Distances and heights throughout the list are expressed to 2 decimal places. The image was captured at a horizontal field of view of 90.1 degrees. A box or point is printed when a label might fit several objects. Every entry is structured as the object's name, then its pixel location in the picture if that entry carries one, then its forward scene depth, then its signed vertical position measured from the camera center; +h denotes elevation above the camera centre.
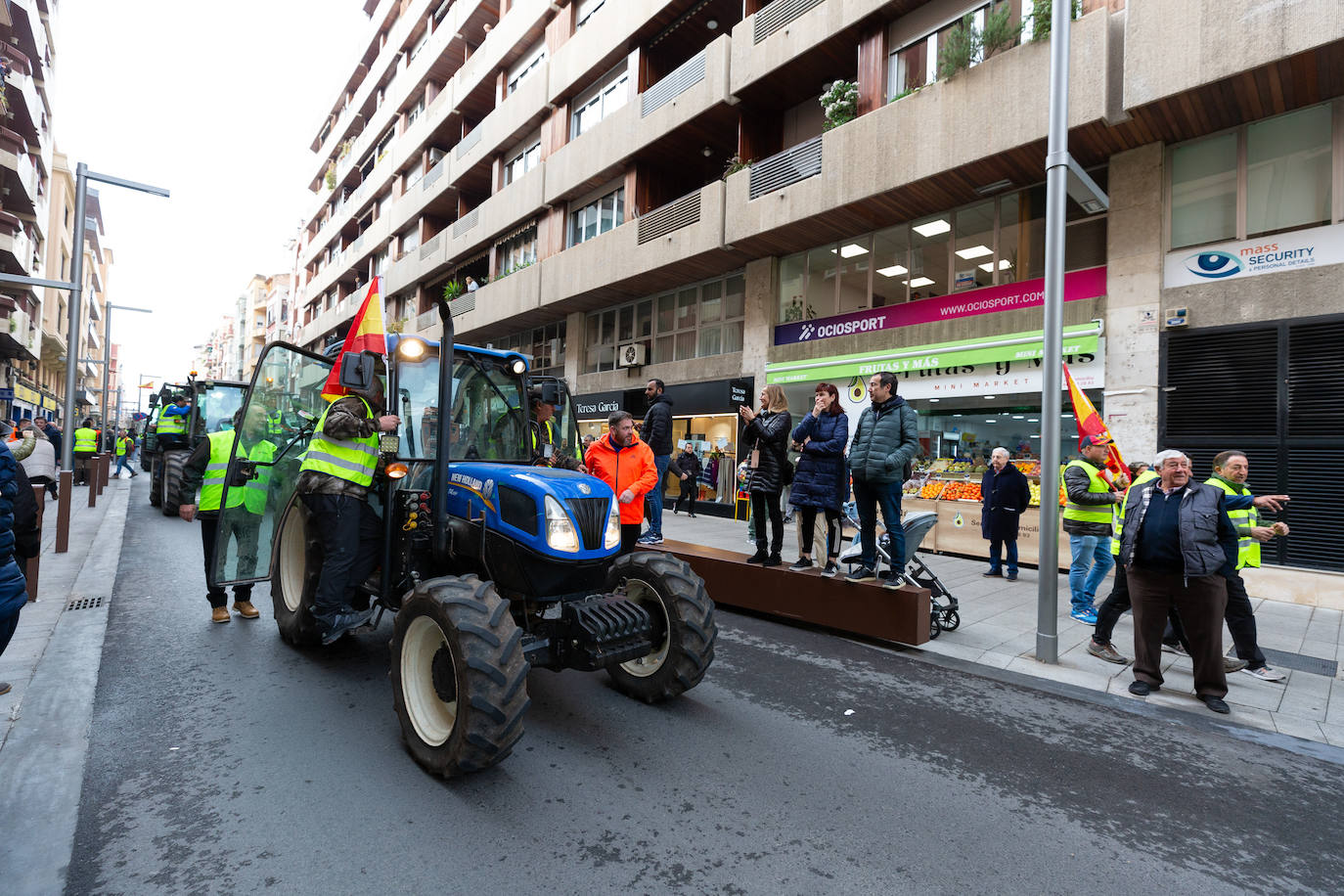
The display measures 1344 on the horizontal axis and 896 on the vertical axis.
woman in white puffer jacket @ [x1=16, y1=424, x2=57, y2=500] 8.87 -0.33
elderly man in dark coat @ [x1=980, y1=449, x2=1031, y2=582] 9.61 -0.64
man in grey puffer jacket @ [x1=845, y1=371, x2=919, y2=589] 5.95 +0.06
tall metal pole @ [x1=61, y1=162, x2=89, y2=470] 11.66 +2.47
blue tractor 3.19 -0.75
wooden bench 5.99 -1.37
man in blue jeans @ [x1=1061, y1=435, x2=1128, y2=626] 7.27 -0.55
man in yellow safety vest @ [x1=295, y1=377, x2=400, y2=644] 4.47 -0.32
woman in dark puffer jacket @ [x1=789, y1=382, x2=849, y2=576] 6.29 +0.00
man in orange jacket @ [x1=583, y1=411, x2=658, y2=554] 6.50 -0.14
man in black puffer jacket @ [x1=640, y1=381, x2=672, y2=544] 8.52 +0.29
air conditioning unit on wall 19.38 +2.87
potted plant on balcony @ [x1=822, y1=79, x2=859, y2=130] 13.14 +6.96
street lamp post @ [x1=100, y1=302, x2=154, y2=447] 29.59 +4.47
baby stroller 6.20 -1.09
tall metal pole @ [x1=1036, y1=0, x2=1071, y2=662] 5.86 +1.15
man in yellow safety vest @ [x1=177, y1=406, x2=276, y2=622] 5.64 -0.47
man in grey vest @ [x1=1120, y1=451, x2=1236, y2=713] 4.87 -0.75
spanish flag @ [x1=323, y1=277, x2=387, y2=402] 4.30 +0.75
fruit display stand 10.54 -0.87
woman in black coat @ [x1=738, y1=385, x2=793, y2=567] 6.51 -0.02
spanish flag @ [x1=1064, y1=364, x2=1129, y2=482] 7.26 +0.47
